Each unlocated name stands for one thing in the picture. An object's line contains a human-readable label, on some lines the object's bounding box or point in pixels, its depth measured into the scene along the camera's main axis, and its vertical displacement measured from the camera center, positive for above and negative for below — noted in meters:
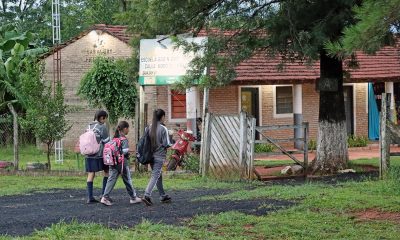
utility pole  25.21 +2.15
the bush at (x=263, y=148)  25.98 -1.23
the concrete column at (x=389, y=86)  29.09 +1.16
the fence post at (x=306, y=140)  17.64 -0.64
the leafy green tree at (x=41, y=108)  18.88 +0.21
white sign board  18.28 +1.40
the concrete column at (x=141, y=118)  18.56 -0.07
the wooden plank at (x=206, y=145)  17.23 -0.74
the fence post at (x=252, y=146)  16.62 -0.74
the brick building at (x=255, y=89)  26.30 +1.04
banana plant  23.91 +1.90
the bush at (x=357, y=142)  27.72 -1.09
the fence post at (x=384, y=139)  15.15 -0.53
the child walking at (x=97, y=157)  12.71 -0.76
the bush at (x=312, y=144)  27.16 -1.14
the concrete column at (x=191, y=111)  20.44 +0.13
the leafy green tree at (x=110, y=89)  23.89 +0.92
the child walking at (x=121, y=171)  12.23 -0.97
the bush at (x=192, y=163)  18.12 -1.26
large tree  15.97 +1.93
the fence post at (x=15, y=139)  19.11 -0.65
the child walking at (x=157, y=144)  12.12 -0.50
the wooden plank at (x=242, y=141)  16.72 -0.62
